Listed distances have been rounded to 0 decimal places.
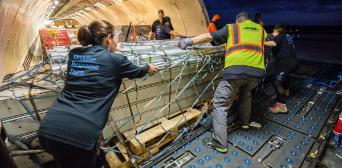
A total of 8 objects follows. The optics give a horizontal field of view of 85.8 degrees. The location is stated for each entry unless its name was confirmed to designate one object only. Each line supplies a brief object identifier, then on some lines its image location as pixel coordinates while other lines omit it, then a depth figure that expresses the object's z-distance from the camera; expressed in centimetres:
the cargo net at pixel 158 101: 300
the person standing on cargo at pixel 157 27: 710
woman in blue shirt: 182
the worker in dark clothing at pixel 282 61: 467
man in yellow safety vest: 310
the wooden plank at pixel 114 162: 276
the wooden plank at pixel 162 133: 300
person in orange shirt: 684
